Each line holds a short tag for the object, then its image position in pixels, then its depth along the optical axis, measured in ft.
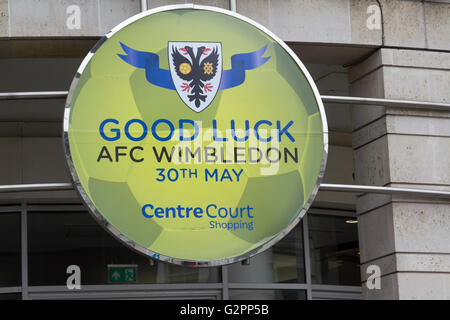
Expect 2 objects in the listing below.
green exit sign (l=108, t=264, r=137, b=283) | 43.52
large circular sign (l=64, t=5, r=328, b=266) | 33.32
